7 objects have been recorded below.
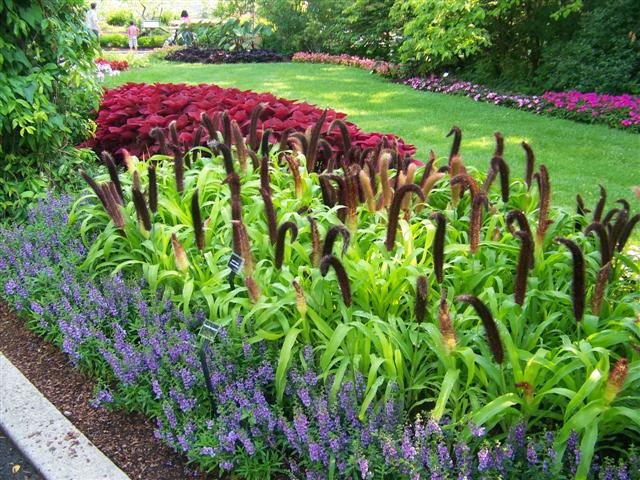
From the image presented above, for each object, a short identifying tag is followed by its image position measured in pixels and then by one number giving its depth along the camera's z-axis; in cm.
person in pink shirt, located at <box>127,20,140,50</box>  2481
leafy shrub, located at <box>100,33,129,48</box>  2914
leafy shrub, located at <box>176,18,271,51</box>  2248
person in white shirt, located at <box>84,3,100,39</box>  1602
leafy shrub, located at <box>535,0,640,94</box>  1073
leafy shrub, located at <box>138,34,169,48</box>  2939
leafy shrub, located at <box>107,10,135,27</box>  4144
